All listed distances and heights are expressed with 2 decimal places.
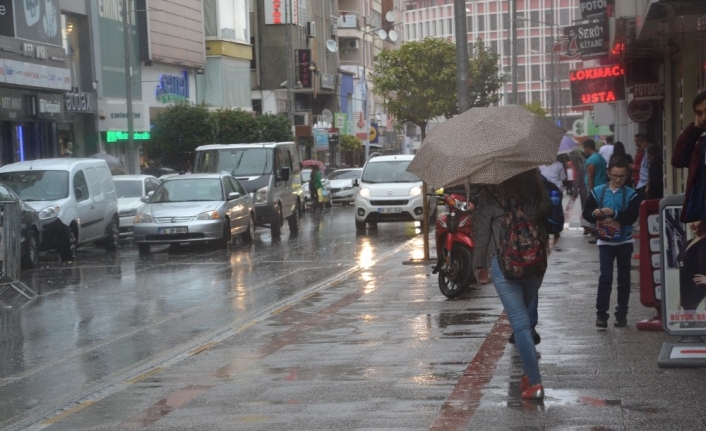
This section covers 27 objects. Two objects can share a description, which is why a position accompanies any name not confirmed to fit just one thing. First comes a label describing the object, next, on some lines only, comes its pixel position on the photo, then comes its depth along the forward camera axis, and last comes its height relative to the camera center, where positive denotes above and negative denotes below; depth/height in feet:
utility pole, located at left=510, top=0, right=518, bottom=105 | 137.80 +5.87
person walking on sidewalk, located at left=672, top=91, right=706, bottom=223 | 27.89 -1.31
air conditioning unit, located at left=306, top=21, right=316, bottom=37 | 249.75 +16.26
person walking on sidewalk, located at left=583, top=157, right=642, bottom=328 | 35.83 -3.44
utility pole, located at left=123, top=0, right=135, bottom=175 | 130.31 +1.70
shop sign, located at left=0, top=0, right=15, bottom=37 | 121.70 +9.99
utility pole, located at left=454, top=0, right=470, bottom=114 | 65.10 +2.72
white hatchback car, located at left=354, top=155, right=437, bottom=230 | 94.12 -6.53
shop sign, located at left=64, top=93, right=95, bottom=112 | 137.51 +2.19
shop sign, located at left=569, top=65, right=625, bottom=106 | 94.53 +1.36
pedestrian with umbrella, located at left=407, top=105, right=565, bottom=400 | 26.37 -1.56
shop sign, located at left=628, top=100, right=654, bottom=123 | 75.97 -0.45
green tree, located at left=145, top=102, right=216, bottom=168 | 151.84 -1.24
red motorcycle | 47.39 -5.16
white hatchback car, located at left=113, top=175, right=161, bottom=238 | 94.27 -5.46
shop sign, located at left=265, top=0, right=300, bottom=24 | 236.22 +18.87
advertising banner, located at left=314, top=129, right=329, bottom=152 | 221.05 -4.40
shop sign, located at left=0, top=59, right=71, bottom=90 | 118.52 +4.69
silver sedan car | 80.43 -5.95
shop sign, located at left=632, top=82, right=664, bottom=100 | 74.64 +0.64
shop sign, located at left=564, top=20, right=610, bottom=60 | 79.66 +4.01
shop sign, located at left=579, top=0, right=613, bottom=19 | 79.15 +5.85
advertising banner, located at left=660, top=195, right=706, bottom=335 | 30.17 -4.06
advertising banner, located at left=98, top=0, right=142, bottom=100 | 148.66 +7.65
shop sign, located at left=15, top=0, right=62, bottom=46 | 124.06 +10.11
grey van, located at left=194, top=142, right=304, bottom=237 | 95.09 -4.22
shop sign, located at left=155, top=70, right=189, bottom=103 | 166.50 +4.08
